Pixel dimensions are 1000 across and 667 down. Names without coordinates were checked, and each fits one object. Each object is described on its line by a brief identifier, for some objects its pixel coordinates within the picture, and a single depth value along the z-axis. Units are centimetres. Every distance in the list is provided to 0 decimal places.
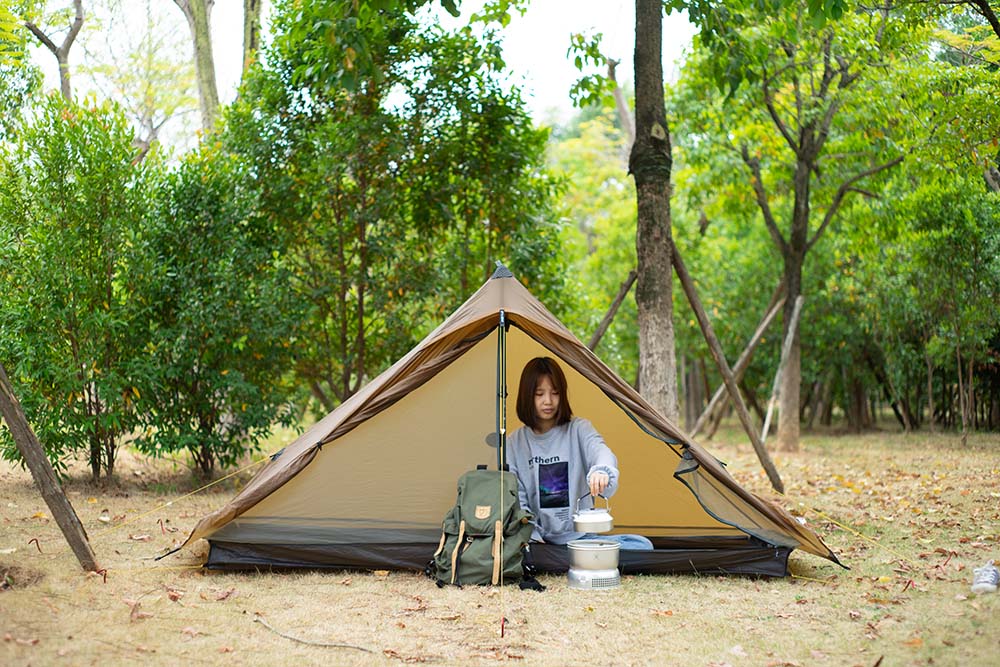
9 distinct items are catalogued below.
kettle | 451
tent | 482
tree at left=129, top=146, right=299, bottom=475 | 738
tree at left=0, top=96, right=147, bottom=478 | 693
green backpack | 457
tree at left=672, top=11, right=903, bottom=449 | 1064
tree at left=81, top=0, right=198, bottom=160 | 1551
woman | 500
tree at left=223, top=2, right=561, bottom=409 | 818
